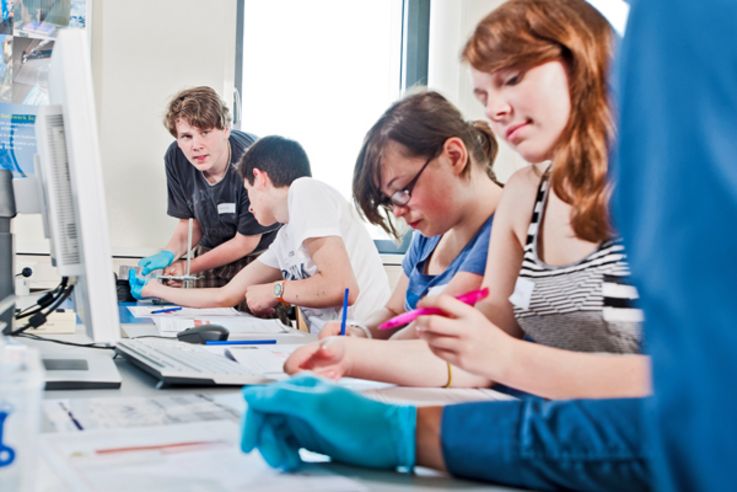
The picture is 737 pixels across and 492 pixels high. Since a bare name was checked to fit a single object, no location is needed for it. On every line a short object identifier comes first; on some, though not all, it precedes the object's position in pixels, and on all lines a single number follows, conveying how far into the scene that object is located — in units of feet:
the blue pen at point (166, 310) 7.31
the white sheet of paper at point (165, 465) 1.91
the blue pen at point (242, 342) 4.91
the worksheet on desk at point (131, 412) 2.52
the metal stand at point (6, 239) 3.90
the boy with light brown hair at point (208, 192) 9.60
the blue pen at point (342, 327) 5.03
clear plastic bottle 1.56
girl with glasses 5.20
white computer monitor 2.76
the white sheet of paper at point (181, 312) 6.94
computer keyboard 3.32
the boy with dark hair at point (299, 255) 7.22
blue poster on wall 10.11
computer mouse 4.93
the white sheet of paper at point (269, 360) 3.57
